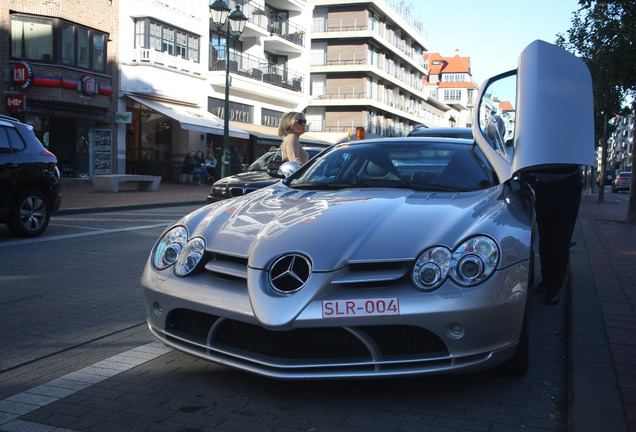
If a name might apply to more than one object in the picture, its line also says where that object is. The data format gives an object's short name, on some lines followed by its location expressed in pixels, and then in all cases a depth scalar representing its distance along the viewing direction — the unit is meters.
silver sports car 2.91
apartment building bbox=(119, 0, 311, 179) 28.72
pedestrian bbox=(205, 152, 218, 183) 31.00
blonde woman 8.10
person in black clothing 5.27
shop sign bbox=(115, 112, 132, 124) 27.88
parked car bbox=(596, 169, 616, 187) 63.03
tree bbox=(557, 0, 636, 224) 12.23
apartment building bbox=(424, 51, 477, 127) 108.44
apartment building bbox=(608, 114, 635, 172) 133.50
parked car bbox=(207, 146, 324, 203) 11.49
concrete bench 20.44
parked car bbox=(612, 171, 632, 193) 47.78
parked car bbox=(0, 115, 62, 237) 9.27
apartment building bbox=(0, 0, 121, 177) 23.36
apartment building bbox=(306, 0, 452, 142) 56.91
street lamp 18.83
